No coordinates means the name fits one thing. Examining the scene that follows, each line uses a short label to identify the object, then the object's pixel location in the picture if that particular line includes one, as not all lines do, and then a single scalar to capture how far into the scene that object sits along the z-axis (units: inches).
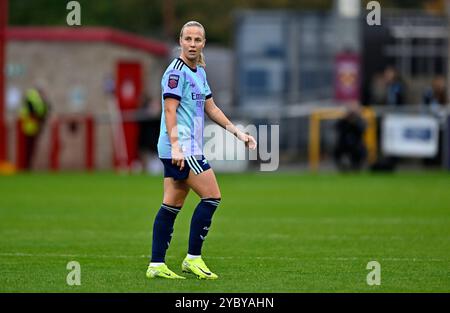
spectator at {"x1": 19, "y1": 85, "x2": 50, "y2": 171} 1246.3
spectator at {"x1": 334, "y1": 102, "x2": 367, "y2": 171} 1214.9
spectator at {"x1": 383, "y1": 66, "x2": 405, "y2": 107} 1310.3
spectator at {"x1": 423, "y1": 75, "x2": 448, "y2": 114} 1307.8
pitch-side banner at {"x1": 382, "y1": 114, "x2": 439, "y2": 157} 1237.7
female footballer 404.5
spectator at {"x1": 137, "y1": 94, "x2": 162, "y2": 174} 1299.2
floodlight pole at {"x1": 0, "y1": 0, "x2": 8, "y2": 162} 1209.2
